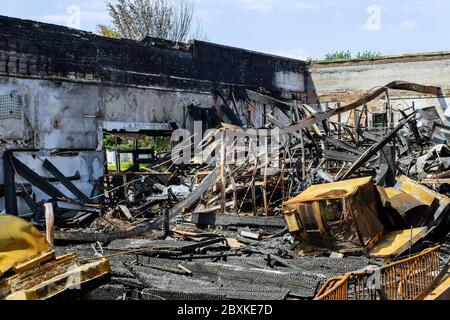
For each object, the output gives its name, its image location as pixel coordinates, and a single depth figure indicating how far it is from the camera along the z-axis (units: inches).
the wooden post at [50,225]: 347.3
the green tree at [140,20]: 1540.4
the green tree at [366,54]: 2223.9
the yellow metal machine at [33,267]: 221.1
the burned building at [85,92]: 578.2
